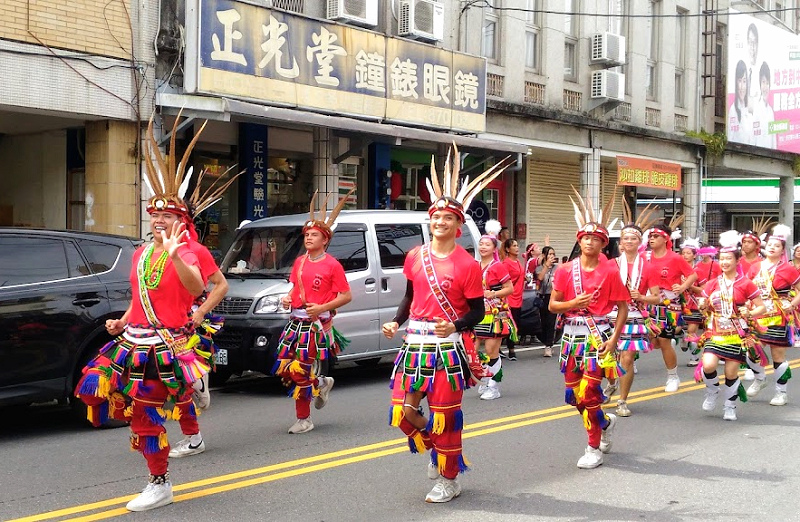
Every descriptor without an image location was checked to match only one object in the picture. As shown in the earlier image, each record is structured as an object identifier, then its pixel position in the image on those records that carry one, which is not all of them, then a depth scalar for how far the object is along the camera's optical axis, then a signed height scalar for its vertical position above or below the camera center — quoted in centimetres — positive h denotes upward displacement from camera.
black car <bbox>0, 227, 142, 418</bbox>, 776 -48
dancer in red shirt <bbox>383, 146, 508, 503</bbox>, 608 -64
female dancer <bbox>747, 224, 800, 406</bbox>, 1047 -59
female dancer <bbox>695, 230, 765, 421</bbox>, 929 -70
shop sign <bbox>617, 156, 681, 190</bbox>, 2323 +202
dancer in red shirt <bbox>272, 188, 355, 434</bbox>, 825 -59
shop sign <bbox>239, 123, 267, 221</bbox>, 1697 +151
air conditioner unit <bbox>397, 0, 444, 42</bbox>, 1833 +449
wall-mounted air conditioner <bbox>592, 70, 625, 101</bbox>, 2347 +416
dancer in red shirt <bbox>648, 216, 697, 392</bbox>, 1103 -36
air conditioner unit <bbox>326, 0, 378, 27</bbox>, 1698 +432
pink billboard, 2855 +525
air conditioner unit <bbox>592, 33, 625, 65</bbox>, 2352 +505
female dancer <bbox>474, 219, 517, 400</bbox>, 1043 -67
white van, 1020 -34
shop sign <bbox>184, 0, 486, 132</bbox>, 1483 +320
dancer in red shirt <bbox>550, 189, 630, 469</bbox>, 716 -56
